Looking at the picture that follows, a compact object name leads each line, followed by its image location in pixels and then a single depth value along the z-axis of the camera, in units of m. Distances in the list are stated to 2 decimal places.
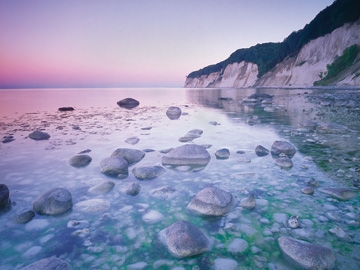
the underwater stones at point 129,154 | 5.36
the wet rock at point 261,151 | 5.65
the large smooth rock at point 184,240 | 2.39
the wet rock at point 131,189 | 3.76
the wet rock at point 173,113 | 14.07
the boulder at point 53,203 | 3.19
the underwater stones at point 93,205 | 3.28
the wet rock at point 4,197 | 3.31
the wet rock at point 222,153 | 5.55
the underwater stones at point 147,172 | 4.39
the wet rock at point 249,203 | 3.23
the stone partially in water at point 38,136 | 7.97
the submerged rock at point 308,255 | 2.13
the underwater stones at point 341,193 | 3.36
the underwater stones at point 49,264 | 2.11
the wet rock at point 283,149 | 5.53
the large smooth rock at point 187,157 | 5.14
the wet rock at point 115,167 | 4.61
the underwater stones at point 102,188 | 3.85
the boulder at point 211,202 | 3.12
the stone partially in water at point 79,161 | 5.23
